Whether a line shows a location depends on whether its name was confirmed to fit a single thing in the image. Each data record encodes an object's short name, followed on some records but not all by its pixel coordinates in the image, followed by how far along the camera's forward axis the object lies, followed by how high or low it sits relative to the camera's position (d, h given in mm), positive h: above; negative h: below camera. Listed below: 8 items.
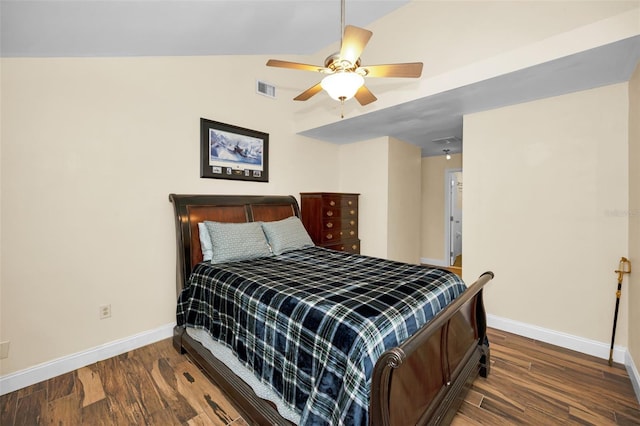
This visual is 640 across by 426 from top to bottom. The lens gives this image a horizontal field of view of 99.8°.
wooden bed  1054 -820
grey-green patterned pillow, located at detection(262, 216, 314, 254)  2871 -264
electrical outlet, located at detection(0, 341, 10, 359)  1876 -976
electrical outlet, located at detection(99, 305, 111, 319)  2299 -866
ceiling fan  1711 +973
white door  5434 +71
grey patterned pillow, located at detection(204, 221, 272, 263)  2465 -292
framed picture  2945 +697
